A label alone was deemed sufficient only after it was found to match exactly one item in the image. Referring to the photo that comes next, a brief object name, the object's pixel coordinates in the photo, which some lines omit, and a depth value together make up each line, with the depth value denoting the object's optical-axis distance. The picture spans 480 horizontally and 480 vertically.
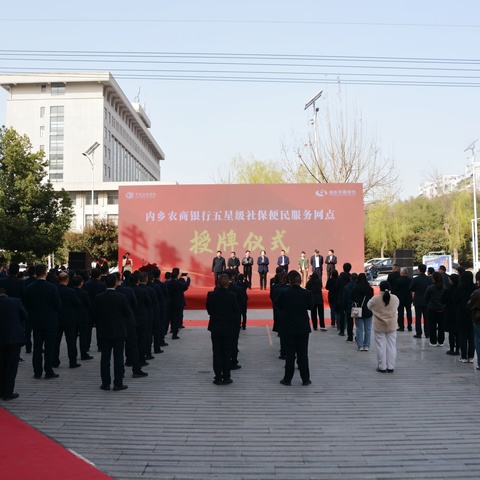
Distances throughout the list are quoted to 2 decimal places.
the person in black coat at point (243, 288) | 12.36
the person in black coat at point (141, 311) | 8.76
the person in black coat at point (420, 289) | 11.70
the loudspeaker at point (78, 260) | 21.30
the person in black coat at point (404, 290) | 12.58
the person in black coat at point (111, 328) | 7.46
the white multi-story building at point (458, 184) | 50.34
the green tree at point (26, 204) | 23.95
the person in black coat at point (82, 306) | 9.51
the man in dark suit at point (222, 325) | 7.88
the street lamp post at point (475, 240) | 37.58
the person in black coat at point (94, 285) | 9.82
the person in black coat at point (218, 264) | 21.06
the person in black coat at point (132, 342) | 8.14
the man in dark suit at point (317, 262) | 20.77
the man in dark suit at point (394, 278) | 12.82
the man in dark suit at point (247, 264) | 21.62
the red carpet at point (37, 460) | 4.49
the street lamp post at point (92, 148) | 41.83
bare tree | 33.06
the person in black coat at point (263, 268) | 21.59
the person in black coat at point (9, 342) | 7.05
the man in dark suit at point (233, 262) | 20.82
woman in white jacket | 8.60
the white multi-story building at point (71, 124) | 58.50
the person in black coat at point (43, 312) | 8.08
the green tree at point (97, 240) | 35.28
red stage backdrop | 23.98
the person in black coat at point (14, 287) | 9.38
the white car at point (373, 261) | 33.08
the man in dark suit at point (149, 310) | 9.17
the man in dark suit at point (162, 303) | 10.77
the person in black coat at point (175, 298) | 11.89
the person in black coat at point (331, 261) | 19.77
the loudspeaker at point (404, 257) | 21.19
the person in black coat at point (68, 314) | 8.80
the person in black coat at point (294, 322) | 7.68
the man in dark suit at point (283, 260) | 21.16
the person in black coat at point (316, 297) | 12.56
